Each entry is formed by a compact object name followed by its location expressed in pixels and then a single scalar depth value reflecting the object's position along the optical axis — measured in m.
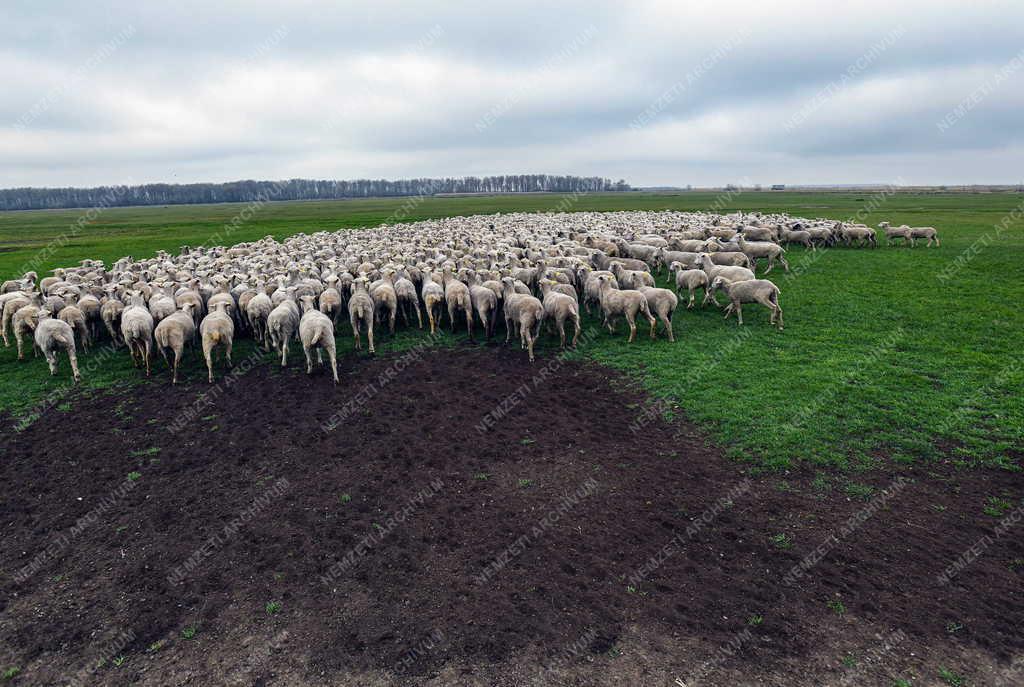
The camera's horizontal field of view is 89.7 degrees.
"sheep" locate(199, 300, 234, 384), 15.12
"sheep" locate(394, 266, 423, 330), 19.70
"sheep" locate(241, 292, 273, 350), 17.62
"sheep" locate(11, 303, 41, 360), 17.17
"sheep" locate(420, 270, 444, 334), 19.03
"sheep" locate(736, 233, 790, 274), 29.23
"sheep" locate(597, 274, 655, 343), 17.53
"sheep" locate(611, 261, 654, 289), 20.31
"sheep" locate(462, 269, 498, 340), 18.55
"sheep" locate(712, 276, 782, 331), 18.44
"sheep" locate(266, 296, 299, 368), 16.05
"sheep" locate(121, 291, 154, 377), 15.71
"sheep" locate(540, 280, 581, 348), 16.64
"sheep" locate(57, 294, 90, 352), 17.23
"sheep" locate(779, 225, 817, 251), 37.09
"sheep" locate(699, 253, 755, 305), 20.62
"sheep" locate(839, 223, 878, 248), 37.16
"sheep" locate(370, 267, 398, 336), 18.97
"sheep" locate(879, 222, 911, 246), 36.28
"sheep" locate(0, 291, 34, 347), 18.42
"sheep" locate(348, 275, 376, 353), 17.72
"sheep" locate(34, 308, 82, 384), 15.58
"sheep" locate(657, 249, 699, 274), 27.67
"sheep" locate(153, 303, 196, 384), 15.38
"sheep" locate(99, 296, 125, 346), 17.97
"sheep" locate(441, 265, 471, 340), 18.73
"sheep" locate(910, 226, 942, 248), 35.78
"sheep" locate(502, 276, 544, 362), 16.80
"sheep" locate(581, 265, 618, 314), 19.67
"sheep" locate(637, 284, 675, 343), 17.70
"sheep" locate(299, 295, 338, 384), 14.68
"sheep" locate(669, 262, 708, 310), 21.17
